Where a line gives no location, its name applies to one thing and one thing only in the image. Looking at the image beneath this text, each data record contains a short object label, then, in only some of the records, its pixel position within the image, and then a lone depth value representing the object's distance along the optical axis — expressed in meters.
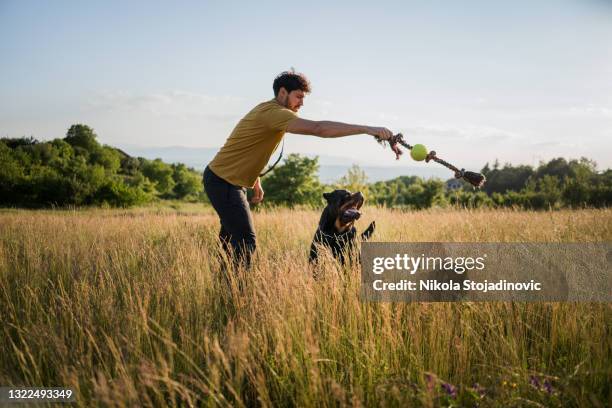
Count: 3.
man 3.40
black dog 3.74
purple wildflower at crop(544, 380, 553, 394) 1.71
